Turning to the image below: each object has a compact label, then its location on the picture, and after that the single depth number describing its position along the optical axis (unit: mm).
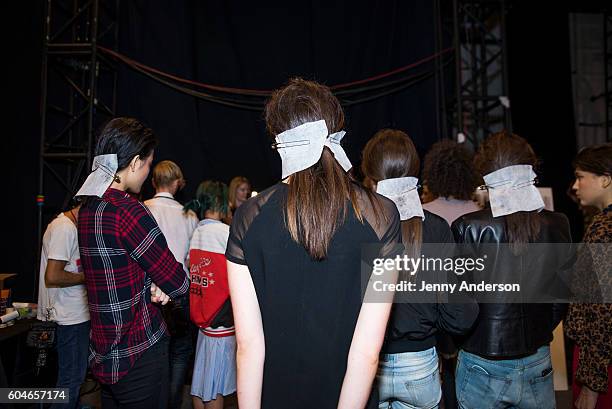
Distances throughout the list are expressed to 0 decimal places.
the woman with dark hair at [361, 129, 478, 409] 1406
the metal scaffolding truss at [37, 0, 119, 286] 3660
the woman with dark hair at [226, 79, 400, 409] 976
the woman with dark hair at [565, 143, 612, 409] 1528
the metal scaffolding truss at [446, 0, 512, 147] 3820
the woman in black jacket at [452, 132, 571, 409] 1513
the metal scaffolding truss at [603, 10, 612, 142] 4688
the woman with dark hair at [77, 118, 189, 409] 1418
